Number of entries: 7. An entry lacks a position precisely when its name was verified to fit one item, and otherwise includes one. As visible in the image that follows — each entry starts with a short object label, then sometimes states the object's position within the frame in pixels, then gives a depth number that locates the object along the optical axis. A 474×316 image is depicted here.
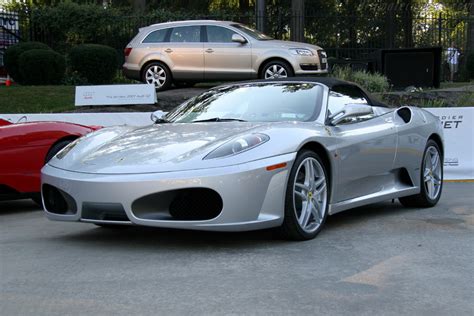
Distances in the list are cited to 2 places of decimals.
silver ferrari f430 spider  4.90
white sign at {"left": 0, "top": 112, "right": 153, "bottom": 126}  10.04
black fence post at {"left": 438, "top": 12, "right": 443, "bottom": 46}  22.40
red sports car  7.02
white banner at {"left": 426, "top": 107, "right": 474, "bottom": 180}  10.48
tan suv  15.11
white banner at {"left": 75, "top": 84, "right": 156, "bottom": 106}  12.62
